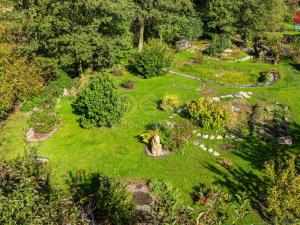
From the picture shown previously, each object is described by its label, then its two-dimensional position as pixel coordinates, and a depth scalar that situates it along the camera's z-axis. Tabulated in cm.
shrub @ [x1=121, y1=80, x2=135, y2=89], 2023
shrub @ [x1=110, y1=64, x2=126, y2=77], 2237
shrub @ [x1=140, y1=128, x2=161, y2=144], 1408
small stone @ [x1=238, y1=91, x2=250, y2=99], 1855
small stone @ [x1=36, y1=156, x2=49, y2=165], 1317
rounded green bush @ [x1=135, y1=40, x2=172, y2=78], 2157
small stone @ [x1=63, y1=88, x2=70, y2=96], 1926
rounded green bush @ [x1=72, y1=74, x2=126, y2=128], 1511
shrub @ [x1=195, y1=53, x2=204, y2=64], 2440
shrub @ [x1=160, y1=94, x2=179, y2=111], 1715
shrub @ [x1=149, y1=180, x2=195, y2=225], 555
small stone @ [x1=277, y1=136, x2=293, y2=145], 1411
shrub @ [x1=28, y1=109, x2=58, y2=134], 1538
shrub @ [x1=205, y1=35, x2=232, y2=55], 2686
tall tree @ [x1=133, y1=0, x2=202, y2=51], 2468
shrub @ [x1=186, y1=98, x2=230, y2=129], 1486
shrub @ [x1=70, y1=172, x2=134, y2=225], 978
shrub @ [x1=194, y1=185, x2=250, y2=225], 534
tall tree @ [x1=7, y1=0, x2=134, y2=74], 1835
